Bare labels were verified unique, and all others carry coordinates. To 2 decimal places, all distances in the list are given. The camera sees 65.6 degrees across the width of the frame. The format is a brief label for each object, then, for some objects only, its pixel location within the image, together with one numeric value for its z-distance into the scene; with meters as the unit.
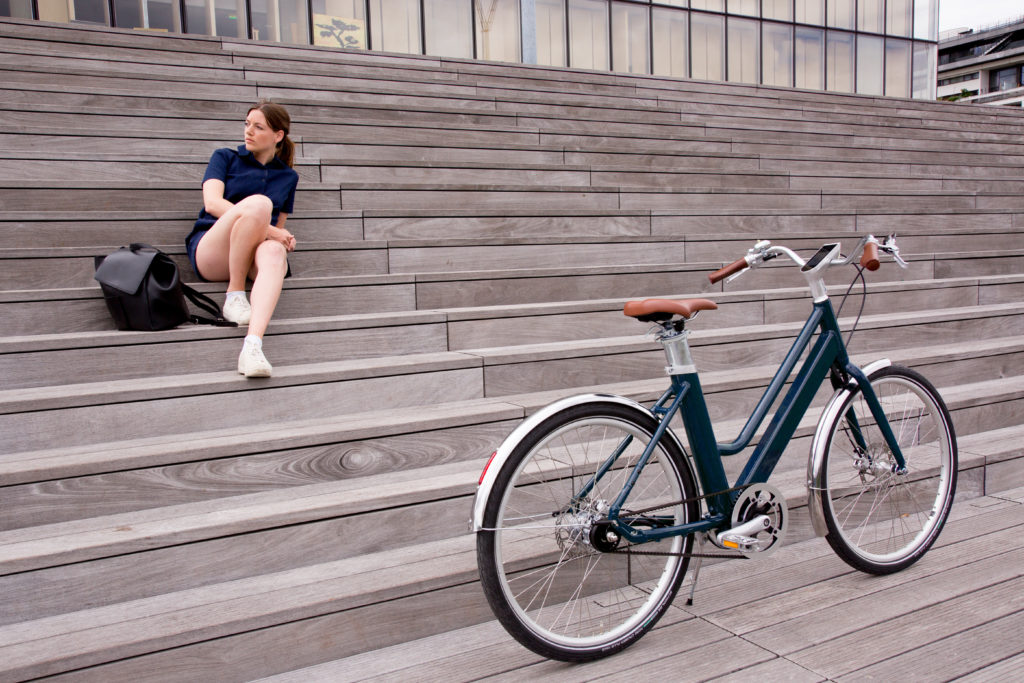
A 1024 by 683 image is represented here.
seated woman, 3.02
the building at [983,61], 62.09
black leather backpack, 2.91
